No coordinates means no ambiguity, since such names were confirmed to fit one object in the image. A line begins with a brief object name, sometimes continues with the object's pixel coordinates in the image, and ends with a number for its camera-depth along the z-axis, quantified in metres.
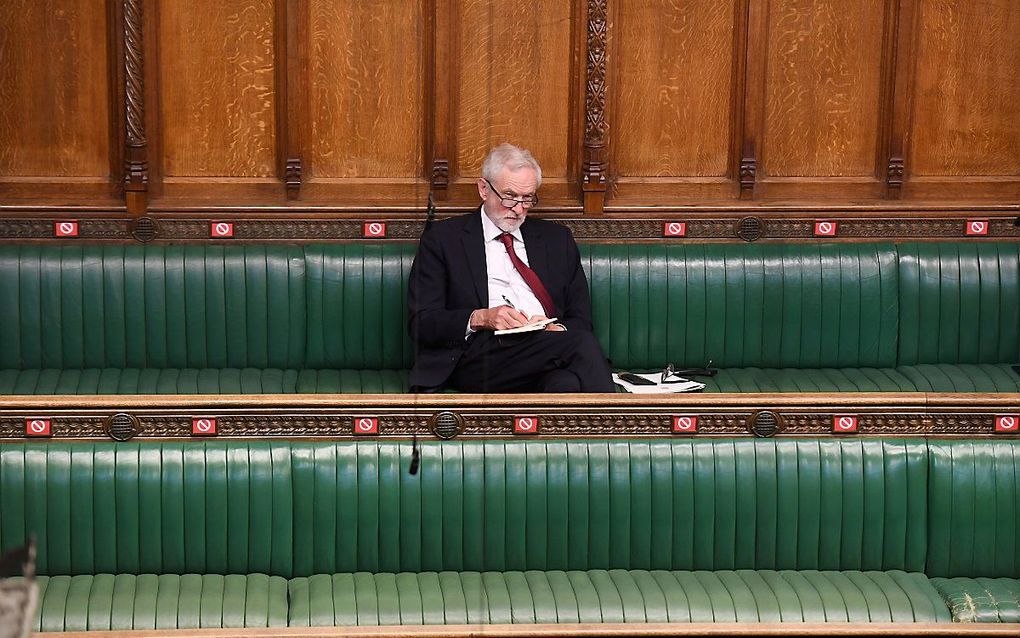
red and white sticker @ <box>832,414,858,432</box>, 10.44
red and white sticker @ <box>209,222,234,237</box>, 13.47
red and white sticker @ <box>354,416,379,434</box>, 10.22
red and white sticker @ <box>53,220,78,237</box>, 13.34
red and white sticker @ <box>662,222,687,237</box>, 13.85
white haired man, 11.87
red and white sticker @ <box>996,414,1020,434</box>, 10.46
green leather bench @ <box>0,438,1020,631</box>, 9.63
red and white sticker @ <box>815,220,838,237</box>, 13.94
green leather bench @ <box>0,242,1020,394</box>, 12.91
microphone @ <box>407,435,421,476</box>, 9.70
